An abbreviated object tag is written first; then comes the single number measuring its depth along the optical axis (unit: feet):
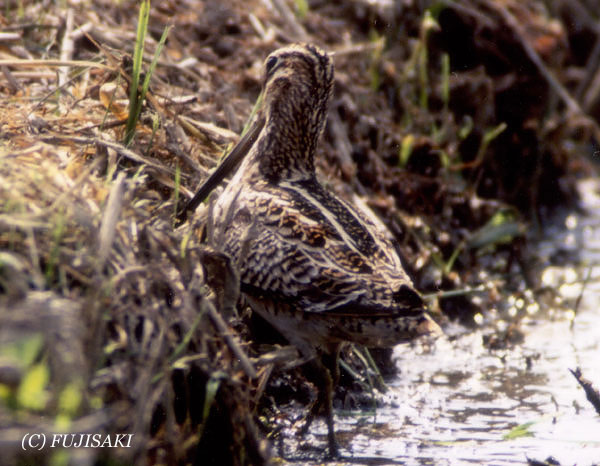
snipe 21.13
